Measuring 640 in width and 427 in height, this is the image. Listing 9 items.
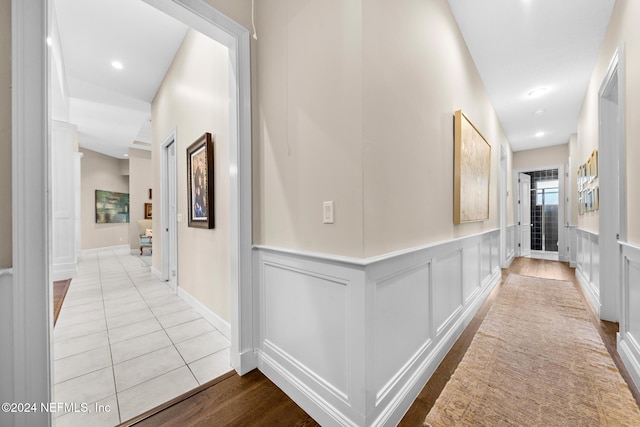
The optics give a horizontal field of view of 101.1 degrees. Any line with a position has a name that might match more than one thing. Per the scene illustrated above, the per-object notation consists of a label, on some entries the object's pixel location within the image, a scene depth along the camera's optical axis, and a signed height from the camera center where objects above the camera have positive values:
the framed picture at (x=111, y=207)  8.22 +0.21
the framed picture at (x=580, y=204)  4.17 +0.11
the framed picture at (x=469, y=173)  2.32 +0.40
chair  7.27 -0.56
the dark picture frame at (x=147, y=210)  7.98 +0.09
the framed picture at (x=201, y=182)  2.61 +0.33
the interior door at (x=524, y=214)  7.00 -0.07
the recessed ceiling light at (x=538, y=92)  3.73 +1.73
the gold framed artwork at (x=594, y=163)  3.02 +0.58
